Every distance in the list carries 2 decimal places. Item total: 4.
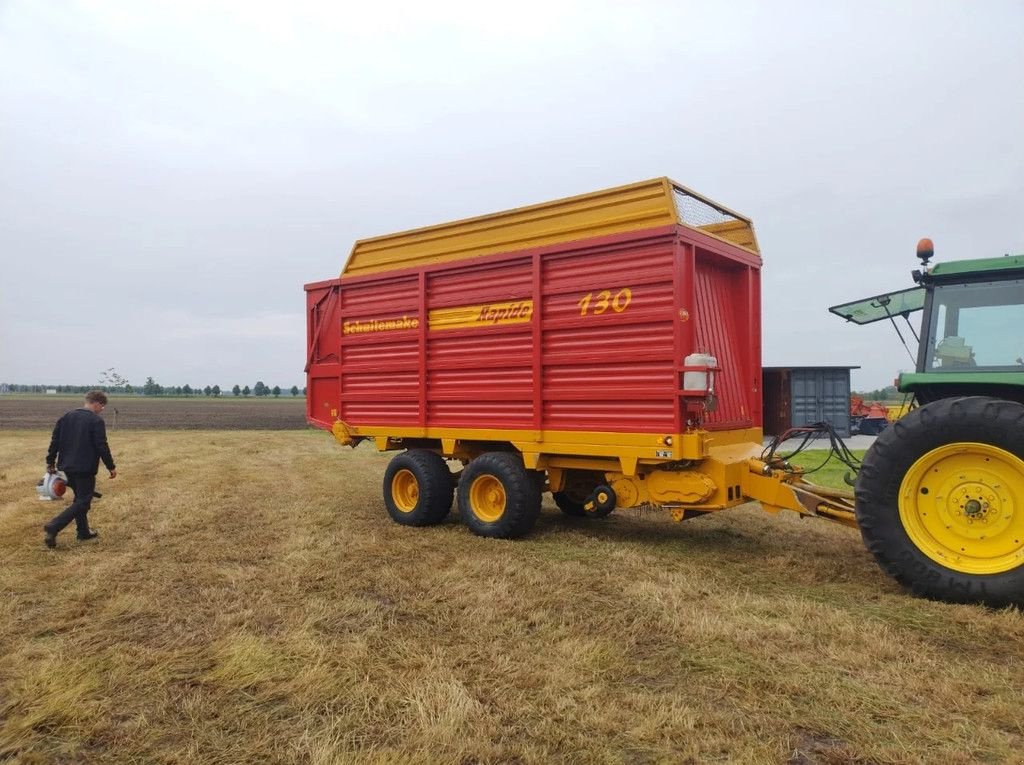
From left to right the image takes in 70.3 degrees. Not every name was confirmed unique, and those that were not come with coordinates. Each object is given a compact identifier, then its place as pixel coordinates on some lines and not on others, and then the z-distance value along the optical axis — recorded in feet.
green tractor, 14.92
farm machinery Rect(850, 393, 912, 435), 78.48
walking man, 22.90
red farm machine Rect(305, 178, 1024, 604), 19.76
